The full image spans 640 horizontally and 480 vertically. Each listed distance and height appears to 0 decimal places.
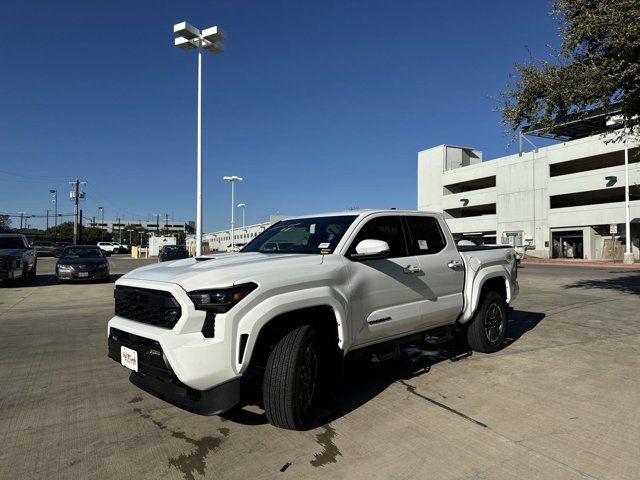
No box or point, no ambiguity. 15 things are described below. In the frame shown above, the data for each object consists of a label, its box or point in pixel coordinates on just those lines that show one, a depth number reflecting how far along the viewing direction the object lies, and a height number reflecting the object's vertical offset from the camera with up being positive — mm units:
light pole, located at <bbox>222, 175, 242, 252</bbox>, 41062 +5604
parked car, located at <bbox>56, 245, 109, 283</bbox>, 15117 -899
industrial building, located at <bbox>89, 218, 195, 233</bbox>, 147662 +5497
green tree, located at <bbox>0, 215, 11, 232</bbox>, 96062 +4280
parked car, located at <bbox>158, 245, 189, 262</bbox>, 28969 -782
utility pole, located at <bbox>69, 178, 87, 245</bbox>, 57731 +5801
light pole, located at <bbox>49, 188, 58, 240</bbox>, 96206 +3810
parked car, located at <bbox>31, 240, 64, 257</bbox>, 46106 -726
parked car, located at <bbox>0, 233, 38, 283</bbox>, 13906 -522
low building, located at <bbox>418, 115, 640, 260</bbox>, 39156 +4707
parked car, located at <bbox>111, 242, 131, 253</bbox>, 63056 -987
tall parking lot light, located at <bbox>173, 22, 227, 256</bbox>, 14711 +6560
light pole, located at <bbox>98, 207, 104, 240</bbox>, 108125 +1665
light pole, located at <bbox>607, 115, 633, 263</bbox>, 33531 +1396
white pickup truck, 3213 -562
